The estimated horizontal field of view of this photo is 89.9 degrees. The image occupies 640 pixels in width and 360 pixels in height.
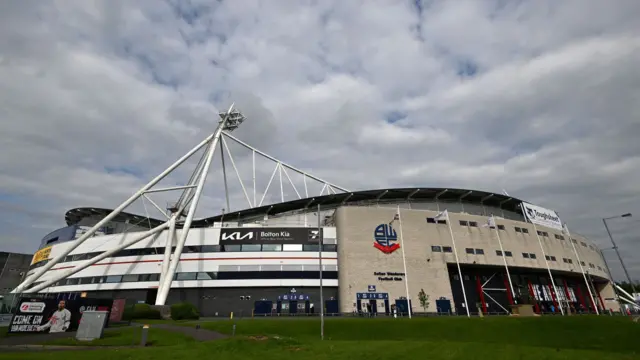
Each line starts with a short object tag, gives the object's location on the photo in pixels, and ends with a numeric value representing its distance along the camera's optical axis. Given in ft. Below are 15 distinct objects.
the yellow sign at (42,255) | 221.25
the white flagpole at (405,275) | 157.20
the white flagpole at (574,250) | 217.70
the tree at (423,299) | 156.66
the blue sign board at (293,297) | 162.30
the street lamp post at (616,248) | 139.91
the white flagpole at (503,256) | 181.72
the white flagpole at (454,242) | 175.69
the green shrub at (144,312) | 128.98
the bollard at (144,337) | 64.08
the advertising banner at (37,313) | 79.51
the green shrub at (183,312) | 132.77
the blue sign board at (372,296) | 160.45
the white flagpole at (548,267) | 197.71
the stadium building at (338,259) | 163.32
